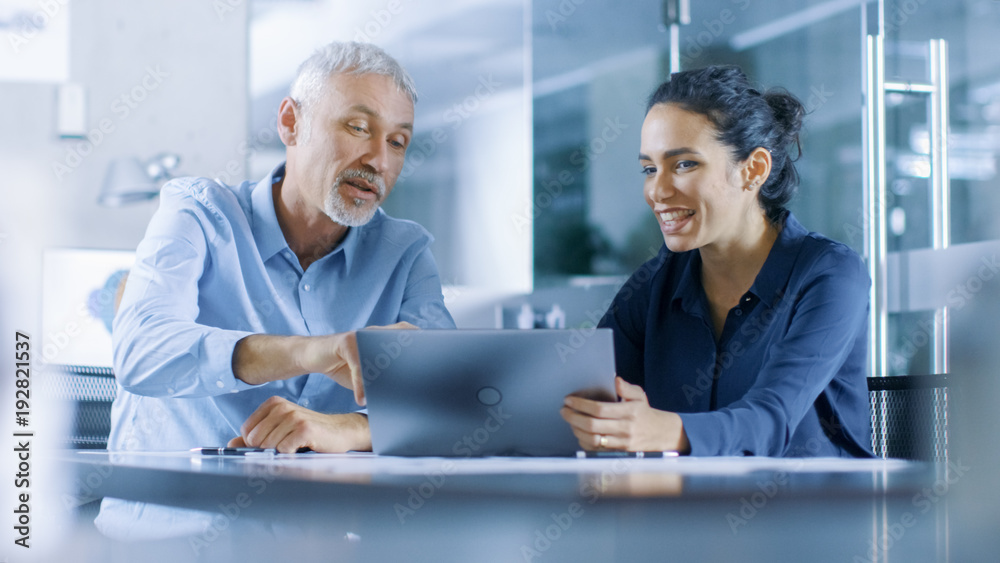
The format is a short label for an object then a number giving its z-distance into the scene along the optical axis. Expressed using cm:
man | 138
